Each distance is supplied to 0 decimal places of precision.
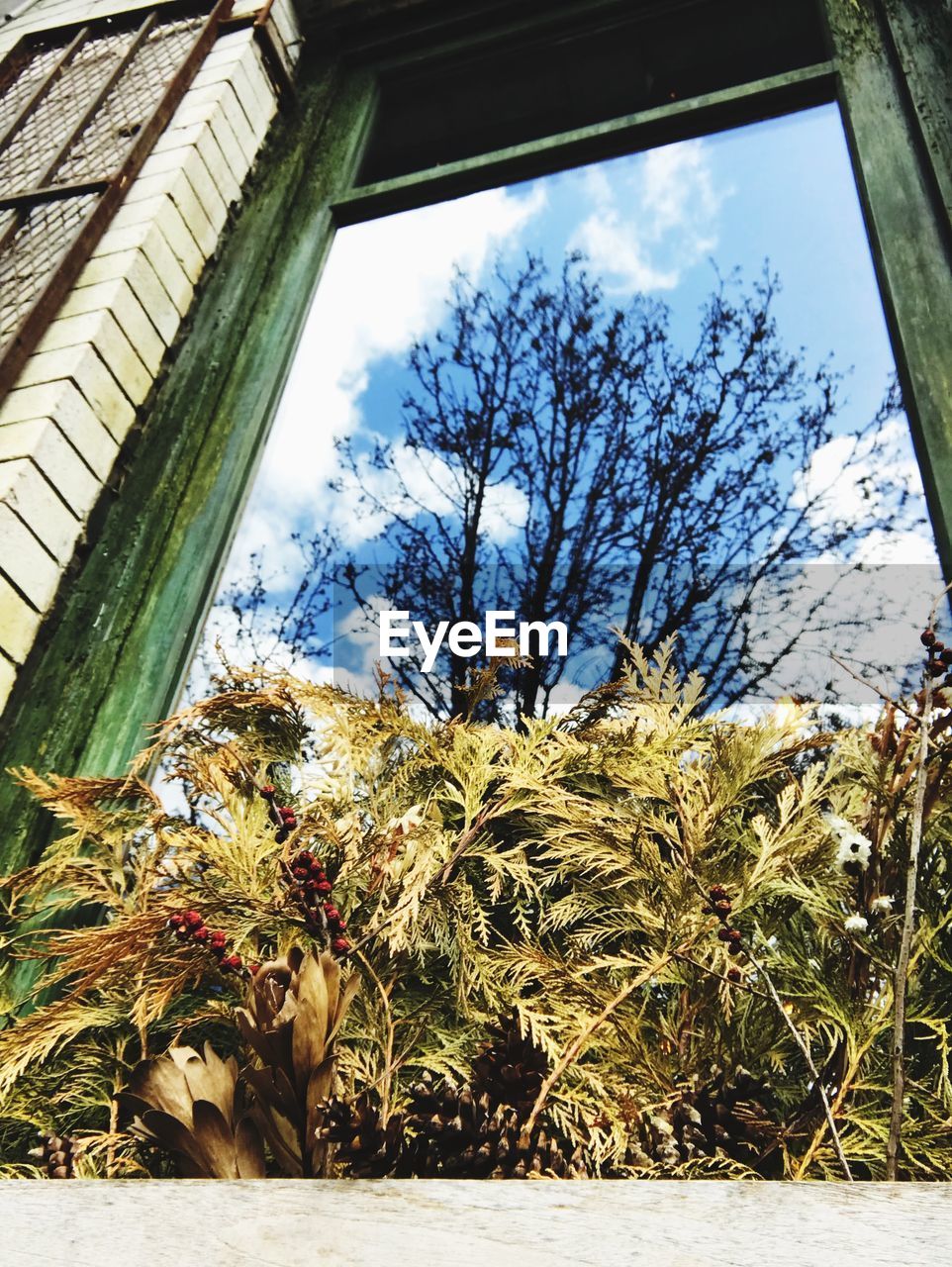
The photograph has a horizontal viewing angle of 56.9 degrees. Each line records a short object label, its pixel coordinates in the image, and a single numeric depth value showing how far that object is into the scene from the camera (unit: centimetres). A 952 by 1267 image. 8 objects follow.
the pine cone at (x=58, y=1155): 108
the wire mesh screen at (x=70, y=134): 225
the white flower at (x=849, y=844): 105
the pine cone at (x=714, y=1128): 91
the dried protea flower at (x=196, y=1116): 92
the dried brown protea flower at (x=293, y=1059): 91
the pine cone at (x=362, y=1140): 86
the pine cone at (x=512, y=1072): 90
